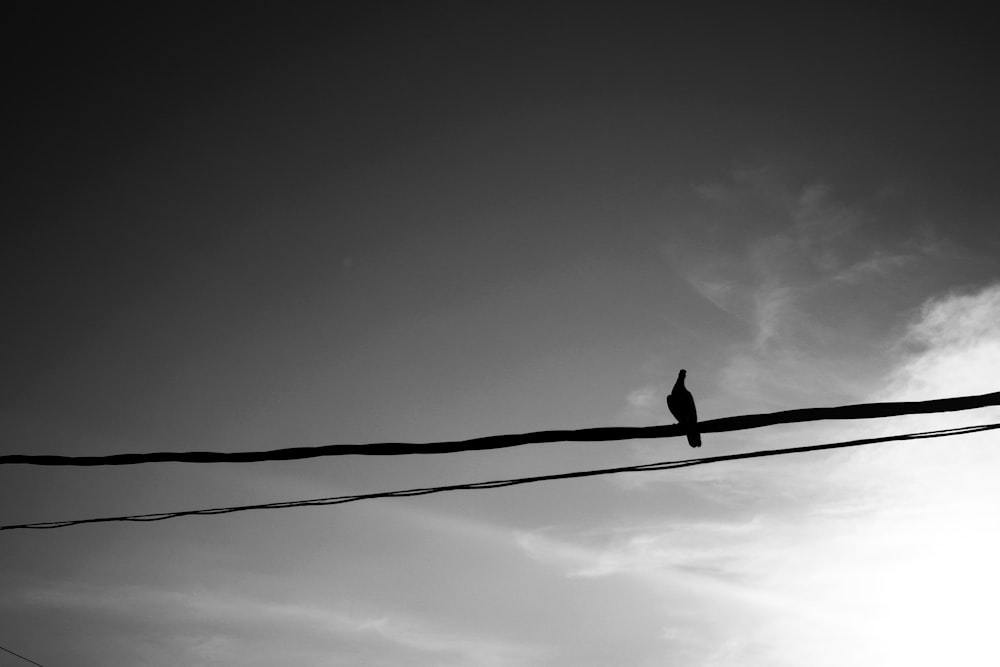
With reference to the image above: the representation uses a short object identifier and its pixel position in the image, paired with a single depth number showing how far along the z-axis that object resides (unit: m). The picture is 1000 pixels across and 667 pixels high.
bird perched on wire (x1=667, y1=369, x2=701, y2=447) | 7.95
